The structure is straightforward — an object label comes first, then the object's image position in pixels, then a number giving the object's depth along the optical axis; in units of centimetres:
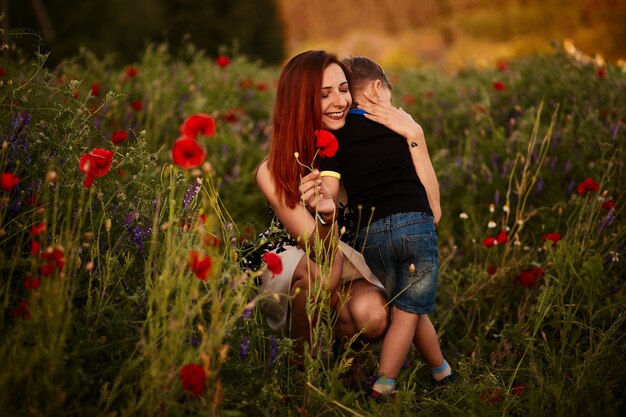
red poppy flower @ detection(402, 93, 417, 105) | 595
